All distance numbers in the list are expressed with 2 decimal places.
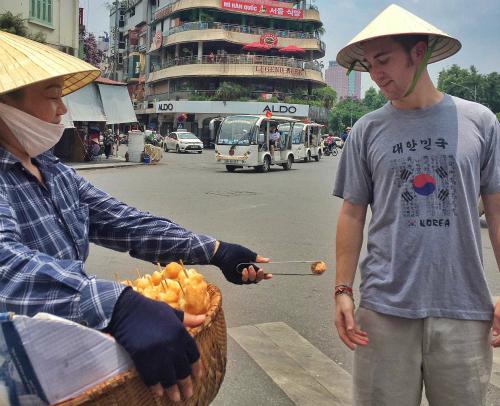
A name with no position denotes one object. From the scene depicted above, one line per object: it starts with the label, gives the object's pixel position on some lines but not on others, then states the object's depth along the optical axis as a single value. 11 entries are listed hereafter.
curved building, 48.94
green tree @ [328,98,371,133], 89.49
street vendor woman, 1.17
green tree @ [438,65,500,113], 69.38
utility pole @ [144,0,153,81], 62.03
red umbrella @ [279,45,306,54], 52.88
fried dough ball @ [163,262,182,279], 1.60
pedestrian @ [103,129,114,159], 25.61
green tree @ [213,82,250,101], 47.81
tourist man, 1.84
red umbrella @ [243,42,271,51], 52.08
